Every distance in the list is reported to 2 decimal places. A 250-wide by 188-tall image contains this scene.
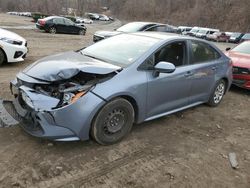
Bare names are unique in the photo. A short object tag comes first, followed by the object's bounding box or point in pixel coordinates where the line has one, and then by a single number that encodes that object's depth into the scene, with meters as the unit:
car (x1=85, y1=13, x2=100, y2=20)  48.79
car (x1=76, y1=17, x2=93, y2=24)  37.88
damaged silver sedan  2.48
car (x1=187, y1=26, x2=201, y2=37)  26.22
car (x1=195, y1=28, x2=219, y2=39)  25.62
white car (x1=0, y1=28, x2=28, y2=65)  5.31
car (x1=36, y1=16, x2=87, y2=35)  15.29
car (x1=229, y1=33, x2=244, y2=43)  24.18
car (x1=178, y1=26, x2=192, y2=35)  27.97
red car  5.05
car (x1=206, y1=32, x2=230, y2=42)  24.93
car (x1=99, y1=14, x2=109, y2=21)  48.97
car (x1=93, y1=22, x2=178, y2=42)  9.12
